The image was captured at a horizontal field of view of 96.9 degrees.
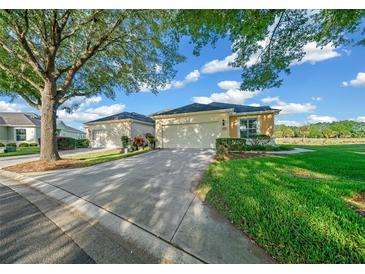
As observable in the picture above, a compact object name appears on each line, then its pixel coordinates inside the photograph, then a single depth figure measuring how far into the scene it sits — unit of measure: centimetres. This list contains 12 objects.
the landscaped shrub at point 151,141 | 1420
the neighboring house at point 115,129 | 1709
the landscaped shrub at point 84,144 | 1953
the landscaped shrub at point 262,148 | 1089
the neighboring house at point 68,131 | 3342
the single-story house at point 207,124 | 1282
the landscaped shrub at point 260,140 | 1188
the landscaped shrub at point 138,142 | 1362
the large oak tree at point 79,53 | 668
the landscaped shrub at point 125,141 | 1301
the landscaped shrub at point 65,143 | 1744
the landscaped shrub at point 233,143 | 1015
